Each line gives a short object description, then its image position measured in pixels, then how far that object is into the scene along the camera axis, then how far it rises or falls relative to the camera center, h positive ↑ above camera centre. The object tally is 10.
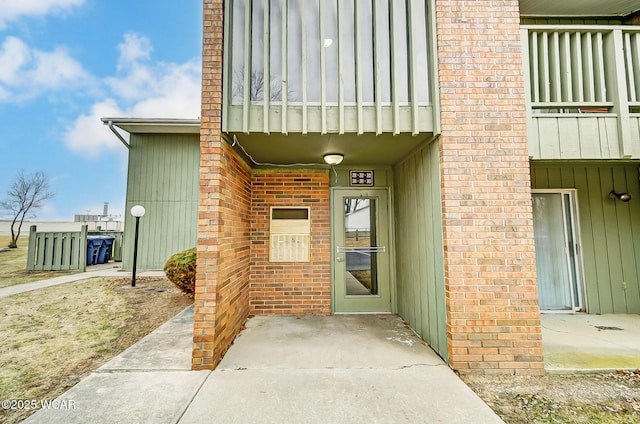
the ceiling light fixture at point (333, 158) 3.98 +1.16
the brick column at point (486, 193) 2.88 +0.47
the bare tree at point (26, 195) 16.38 +2.83
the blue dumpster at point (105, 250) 9.98 -0.37
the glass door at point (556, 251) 4.55 -0.25
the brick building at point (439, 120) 2.92 +1.30
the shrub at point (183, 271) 5.16 -0.59
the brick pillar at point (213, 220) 2.89 +0.22
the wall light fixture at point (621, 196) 4.46 +0.64
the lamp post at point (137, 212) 6.86 +0.70
